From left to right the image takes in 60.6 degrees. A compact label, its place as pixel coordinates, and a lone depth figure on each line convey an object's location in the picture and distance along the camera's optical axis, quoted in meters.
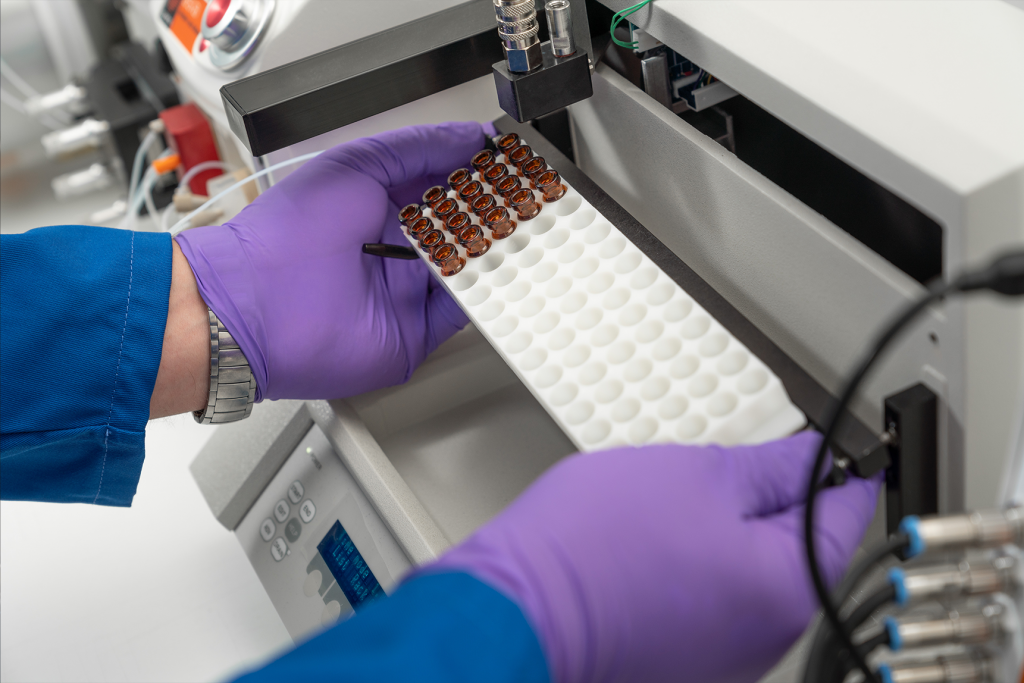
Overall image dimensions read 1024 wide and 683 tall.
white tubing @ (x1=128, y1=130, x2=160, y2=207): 1.60
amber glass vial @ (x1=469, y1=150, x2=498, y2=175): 0.98
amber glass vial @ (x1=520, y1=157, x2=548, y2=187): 0.93
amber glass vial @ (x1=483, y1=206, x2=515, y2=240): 0.91
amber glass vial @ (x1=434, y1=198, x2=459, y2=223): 0.94
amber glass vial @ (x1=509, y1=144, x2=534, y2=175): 0.95
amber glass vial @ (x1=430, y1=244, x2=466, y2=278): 0.90
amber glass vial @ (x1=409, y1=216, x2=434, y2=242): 0.93
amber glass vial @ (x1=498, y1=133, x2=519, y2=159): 0.97
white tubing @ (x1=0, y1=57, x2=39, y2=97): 1.96
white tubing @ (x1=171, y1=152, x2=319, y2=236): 1.12
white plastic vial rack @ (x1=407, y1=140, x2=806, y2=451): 0.72
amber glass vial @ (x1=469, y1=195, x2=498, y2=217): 0.93
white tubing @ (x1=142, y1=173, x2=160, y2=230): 1.58
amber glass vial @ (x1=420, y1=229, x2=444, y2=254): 0.92
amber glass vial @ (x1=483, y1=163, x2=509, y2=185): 0.95
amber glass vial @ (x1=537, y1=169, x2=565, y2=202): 0.92
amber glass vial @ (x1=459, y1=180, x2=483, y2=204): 0.95
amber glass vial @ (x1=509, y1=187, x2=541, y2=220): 0.91
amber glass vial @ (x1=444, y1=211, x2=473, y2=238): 0.92
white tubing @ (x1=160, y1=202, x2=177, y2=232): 1.45
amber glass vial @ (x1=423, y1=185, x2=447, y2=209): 0.95
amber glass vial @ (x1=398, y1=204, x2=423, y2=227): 0.95
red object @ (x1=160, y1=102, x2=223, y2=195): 1.54
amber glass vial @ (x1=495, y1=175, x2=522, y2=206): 0.93
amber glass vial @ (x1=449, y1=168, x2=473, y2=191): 0.97
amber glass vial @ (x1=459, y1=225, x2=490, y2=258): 0.90
